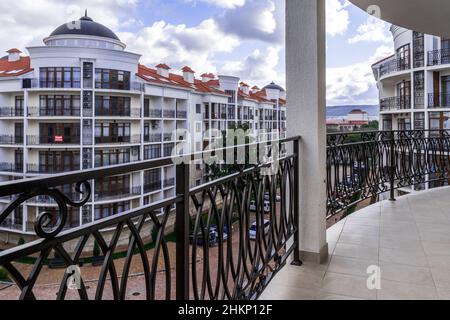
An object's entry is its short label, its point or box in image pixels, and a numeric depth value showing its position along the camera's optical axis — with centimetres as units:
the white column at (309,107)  208
